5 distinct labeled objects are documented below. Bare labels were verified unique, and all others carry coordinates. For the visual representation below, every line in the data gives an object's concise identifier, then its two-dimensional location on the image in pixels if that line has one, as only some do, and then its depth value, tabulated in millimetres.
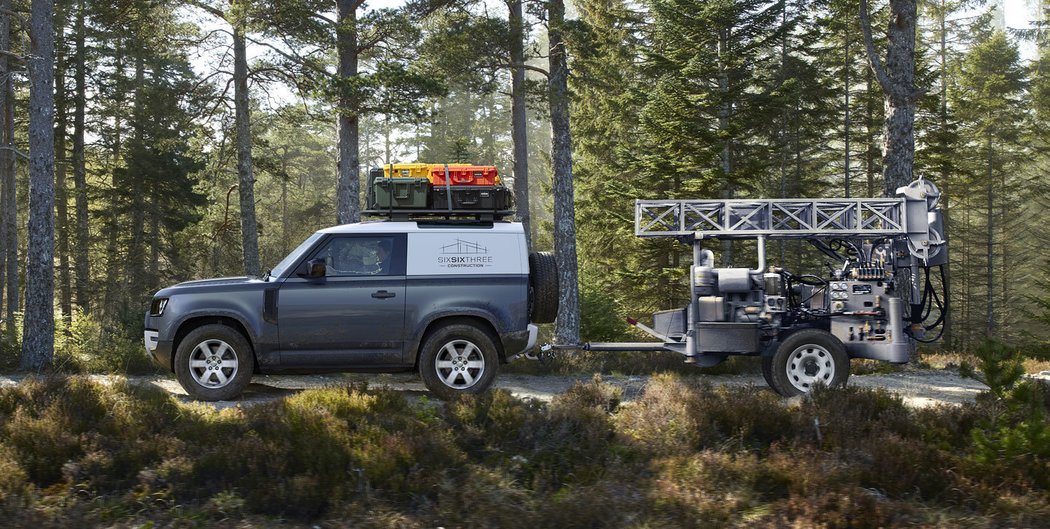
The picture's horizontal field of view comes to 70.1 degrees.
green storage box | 9297
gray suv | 8891
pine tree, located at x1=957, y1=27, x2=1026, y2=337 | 29297
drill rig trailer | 9438
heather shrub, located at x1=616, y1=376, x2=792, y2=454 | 7090
